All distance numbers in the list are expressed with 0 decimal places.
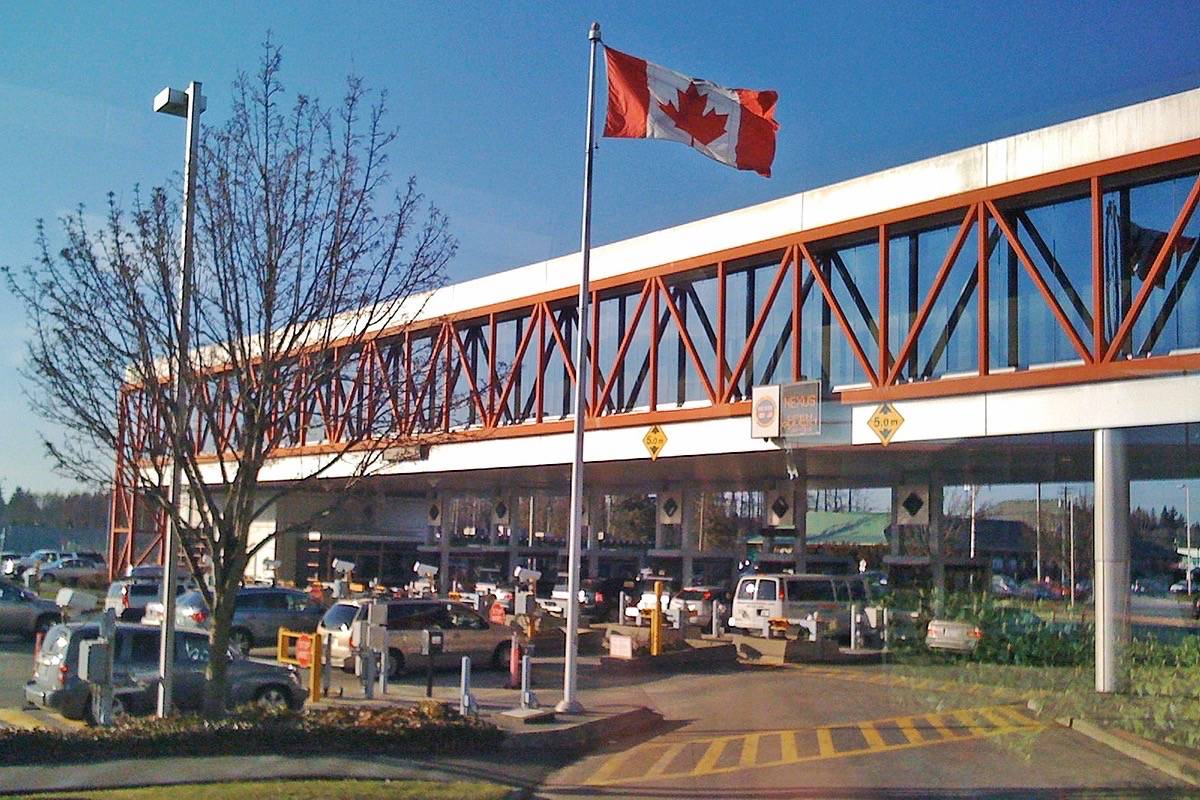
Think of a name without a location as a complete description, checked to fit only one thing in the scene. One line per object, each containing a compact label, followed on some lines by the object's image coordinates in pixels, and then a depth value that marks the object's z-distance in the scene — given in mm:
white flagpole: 18344
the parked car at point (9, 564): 61228
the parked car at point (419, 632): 24894
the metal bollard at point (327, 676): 21509
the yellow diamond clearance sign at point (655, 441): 29969
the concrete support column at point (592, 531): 44656
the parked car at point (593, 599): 39844
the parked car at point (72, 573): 56000
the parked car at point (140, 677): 17547
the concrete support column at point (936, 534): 33750
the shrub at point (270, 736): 13688
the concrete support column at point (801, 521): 38906
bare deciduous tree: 14859
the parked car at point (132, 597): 34094
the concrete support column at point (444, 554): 50000
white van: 32719
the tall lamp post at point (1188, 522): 22000
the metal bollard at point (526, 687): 18438
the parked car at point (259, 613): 30391
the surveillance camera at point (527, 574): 35938
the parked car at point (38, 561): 60781
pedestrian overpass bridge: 21000
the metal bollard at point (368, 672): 20656
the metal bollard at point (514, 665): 22573
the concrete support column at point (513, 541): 50147
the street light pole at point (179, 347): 14805
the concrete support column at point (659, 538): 45622
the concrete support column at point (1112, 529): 20609
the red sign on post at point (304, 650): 21625
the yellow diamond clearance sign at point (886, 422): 24750
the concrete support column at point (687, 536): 40938
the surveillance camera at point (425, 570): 41875
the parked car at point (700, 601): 35312
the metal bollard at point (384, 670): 21234
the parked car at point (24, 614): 32781
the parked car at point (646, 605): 36188
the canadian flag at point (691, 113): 19250
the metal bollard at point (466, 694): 17953
